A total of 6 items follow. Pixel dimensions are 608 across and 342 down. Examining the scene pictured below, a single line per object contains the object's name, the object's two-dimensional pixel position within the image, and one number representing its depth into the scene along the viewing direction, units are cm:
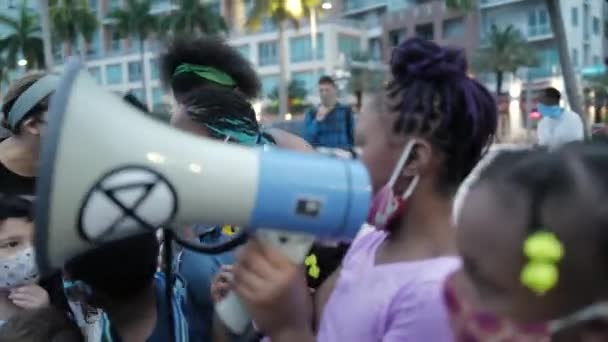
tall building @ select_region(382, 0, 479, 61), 4709
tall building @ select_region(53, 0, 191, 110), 5516
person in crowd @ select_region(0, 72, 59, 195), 258
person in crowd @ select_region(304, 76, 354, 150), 707
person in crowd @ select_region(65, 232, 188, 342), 160
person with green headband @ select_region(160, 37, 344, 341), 193
